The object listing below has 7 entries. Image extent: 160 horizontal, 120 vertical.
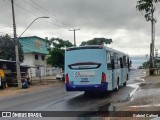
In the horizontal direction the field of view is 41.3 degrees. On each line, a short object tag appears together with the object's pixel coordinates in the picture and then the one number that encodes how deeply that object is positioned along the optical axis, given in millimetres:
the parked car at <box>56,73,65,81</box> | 33455
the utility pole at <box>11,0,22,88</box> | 21945
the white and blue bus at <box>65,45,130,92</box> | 12008
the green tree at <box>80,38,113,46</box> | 66001
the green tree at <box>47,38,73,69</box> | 34231
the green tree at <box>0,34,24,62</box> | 35649
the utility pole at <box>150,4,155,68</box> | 30043
